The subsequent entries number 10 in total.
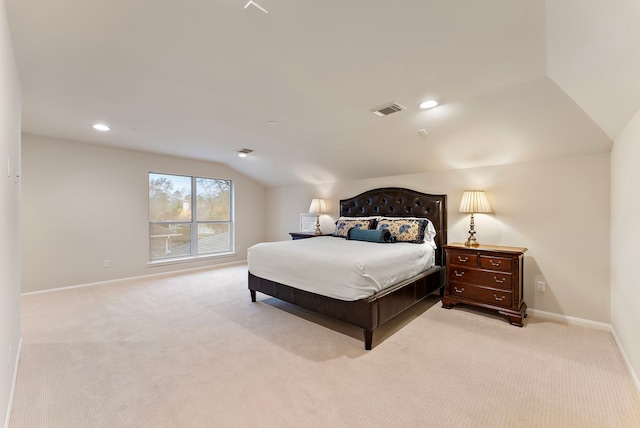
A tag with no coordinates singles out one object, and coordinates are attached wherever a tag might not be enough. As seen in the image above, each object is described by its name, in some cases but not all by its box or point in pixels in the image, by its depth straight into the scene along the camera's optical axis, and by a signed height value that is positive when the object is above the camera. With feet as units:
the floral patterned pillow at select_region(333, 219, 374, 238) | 14.87 -0.70
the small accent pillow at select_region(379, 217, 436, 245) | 13.13 -0.94
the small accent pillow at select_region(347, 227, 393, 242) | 13.12 -1.09
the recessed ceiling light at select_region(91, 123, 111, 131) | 11.96 +3.78
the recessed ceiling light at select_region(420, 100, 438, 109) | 9.02 +3.54
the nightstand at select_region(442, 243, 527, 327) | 9.89 -2.50
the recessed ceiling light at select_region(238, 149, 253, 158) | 16.00 +3.52
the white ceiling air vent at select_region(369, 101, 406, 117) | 9.37 +3.57
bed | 8.50 -2.69
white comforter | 8.50 -1.81
